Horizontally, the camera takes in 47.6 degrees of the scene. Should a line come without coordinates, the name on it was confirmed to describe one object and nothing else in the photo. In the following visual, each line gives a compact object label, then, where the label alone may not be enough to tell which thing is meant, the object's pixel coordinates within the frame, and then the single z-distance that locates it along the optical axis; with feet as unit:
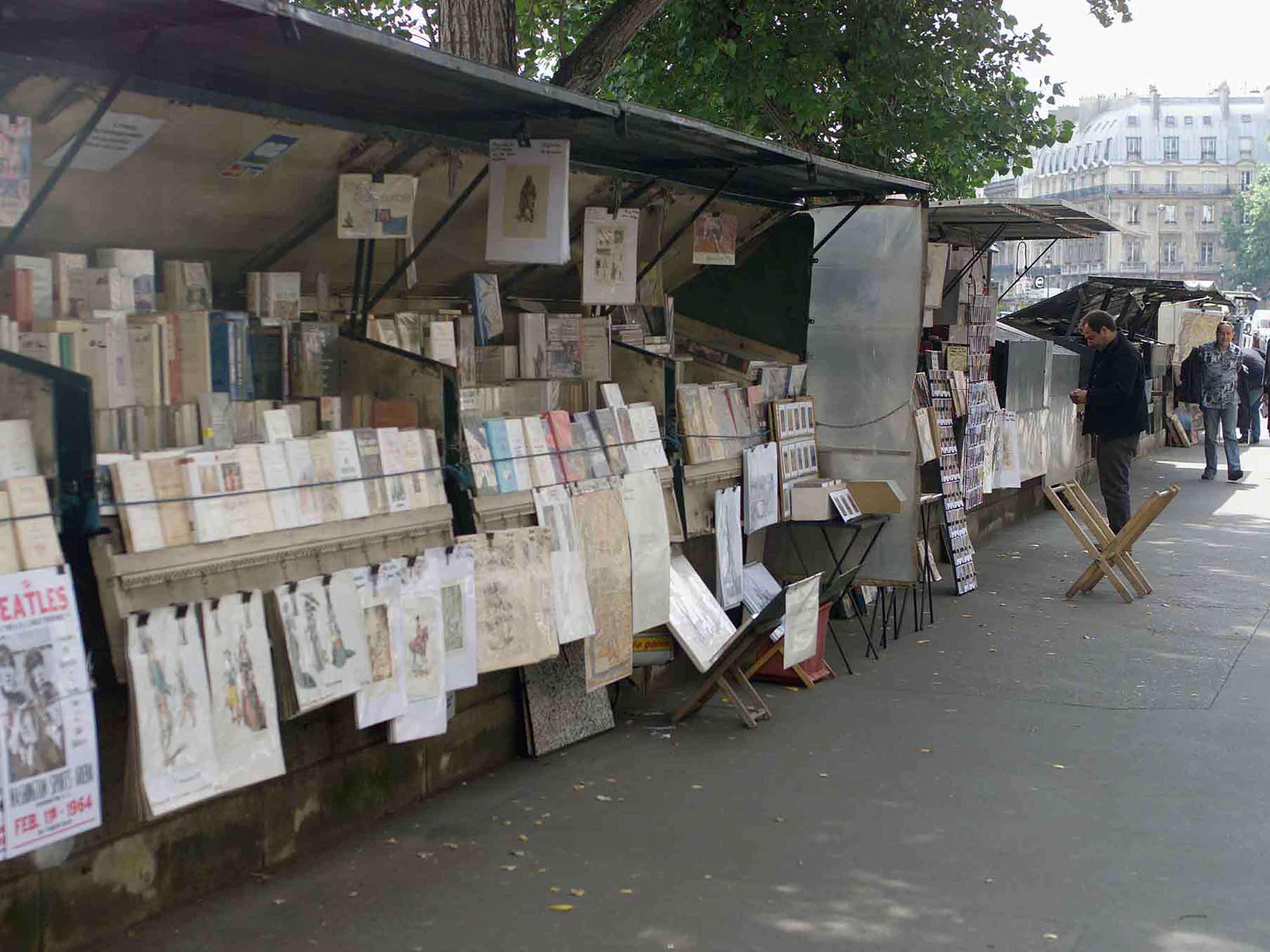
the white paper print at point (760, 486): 26.25
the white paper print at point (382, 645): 16.40
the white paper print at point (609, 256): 23.56
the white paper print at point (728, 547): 25.07
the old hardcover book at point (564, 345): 22.93
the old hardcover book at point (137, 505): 13.79
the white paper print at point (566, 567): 19.76
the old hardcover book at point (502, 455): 19.30
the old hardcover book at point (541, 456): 20.03
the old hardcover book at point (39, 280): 14.42
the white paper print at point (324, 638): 15.44
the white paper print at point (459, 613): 17.74
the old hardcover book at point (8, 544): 12.32
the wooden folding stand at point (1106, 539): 34.09
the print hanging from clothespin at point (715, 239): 27.43
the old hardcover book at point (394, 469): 17.31
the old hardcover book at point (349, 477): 16.56
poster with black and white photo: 12.14
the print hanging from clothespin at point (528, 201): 19.71
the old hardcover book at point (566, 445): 20.63
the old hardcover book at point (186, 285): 16.70
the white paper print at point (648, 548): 21.68
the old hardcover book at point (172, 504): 14.16
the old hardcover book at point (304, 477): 15.94
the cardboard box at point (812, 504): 27.91
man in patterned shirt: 59.36
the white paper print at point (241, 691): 14.40
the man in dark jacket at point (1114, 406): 36.65
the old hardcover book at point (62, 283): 14.88
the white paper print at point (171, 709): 13.52
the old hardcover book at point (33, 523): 12.51
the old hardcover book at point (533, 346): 22.48
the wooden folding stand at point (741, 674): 21.88
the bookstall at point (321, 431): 13.67
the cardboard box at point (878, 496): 29.12
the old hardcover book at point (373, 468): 16.98
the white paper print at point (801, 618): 22.35
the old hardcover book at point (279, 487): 15.56
